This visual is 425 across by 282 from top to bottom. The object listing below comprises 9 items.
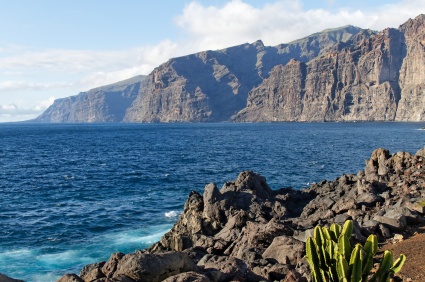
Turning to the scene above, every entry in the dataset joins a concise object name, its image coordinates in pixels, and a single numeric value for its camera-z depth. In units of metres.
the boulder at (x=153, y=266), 12.34
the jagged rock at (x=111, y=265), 13.89
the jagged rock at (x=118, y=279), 11.61
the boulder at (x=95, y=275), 13.52
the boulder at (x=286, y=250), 16.64
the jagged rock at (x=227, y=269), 13.23
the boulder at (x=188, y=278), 11.34
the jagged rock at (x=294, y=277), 12.59
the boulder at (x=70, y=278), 11.99
